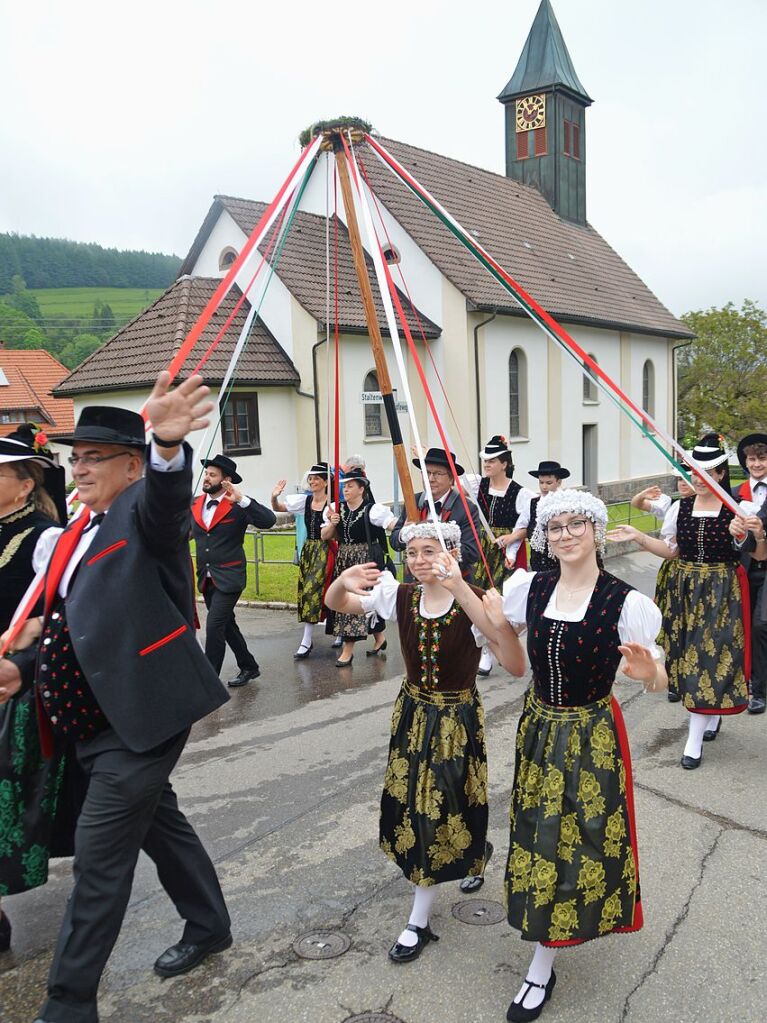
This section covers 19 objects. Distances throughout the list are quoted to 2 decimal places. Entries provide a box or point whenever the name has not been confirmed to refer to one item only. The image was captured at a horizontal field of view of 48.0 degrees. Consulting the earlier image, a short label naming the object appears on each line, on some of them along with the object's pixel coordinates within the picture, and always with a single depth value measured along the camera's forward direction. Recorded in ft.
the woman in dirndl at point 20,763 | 10.88
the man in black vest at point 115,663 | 9.28
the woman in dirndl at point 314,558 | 27.40
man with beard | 23.53
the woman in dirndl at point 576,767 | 9.87
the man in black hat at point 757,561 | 20.45
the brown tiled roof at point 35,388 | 138.41
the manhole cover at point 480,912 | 11.87
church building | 65.36
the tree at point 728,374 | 135.23
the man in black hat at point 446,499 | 20.89
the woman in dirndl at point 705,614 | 17.88
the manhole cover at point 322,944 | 11.13
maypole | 12.24
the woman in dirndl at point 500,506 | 27.50
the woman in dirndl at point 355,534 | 26.63
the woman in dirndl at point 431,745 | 11.18
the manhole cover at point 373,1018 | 9.78
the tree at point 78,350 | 197.59
